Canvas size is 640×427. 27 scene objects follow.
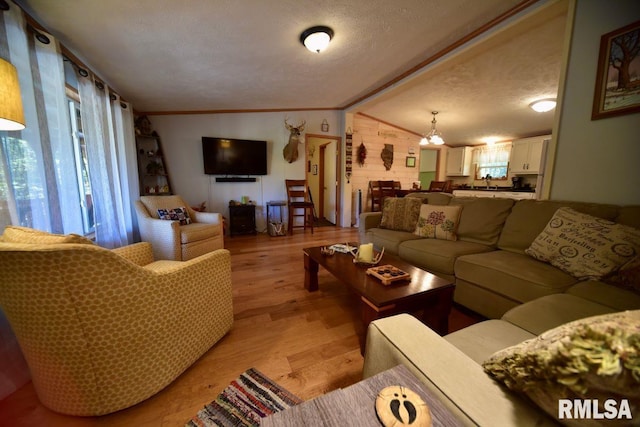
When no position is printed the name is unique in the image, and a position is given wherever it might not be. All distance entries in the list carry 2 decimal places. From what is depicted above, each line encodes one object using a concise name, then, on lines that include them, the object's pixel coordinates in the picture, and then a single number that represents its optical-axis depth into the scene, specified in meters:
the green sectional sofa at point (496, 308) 0.44
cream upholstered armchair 2.37
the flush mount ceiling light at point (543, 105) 3.14
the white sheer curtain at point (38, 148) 1.30
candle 1.65
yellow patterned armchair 0.78
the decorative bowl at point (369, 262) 1.64
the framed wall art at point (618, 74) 1.45
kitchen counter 4.16
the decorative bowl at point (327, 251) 1.87
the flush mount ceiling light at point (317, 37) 2.10
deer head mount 4.27
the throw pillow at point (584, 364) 0.33
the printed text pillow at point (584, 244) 1.28
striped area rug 0.96
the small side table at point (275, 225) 4.22
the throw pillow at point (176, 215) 2.72
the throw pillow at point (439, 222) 2.20
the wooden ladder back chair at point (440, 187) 4.21
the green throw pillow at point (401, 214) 2.51
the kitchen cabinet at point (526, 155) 4.38
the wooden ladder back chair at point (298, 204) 4.29
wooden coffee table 1.19
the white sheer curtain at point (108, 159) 2.25
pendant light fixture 4.35
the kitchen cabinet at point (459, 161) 5.64
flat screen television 4.04
